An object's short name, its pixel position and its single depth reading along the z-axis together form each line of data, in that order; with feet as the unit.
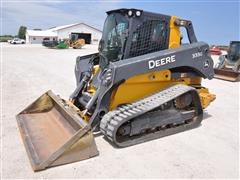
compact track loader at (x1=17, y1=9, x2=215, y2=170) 9.25
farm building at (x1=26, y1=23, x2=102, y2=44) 130.25
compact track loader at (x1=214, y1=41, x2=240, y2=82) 27.16
